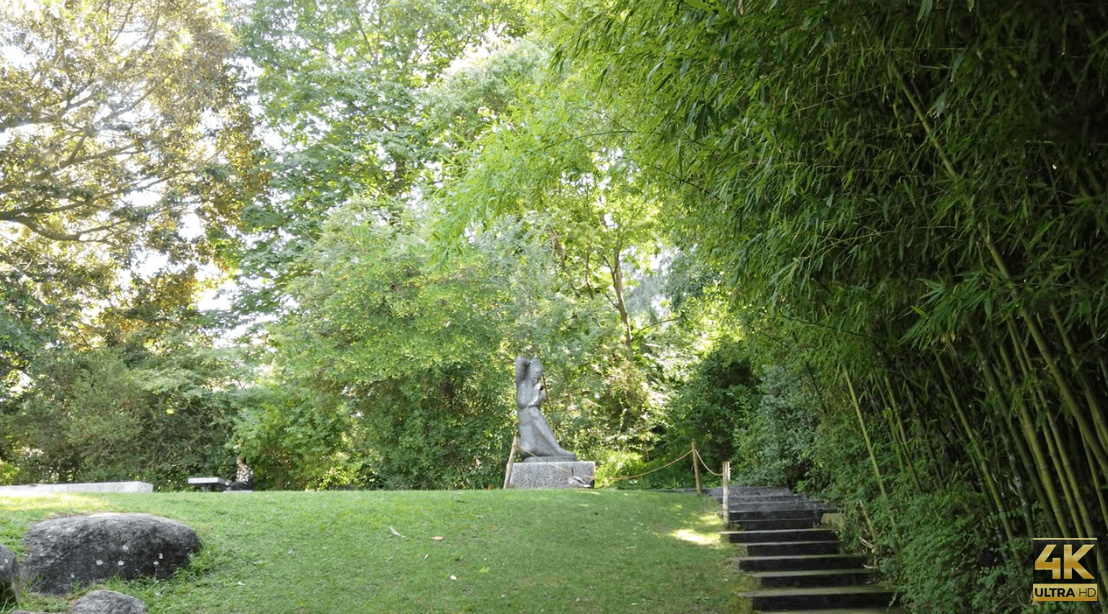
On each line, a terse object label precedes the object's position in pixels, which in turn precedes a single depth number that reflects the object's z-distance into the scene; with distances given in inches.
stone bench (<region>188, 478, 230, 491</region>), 487.8
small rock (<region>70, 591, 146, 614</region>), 190.9
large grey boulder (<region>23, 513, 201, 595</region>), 210.8
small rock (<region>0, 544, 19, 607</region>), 190.9
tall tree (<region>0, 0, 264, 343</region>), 460.4
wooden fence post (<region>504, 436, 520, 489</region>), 442.1
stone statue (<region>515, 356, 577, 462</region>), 442.2
